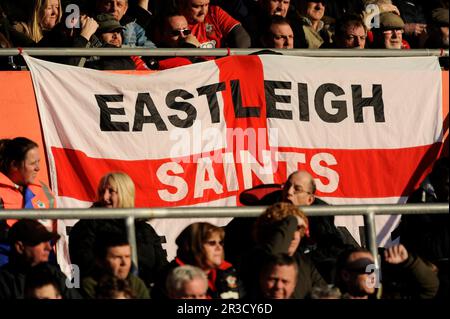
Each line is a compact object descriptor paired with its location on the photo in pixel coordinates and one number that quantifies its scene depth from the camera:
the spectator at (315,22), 14.41
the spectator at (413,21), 14.88
